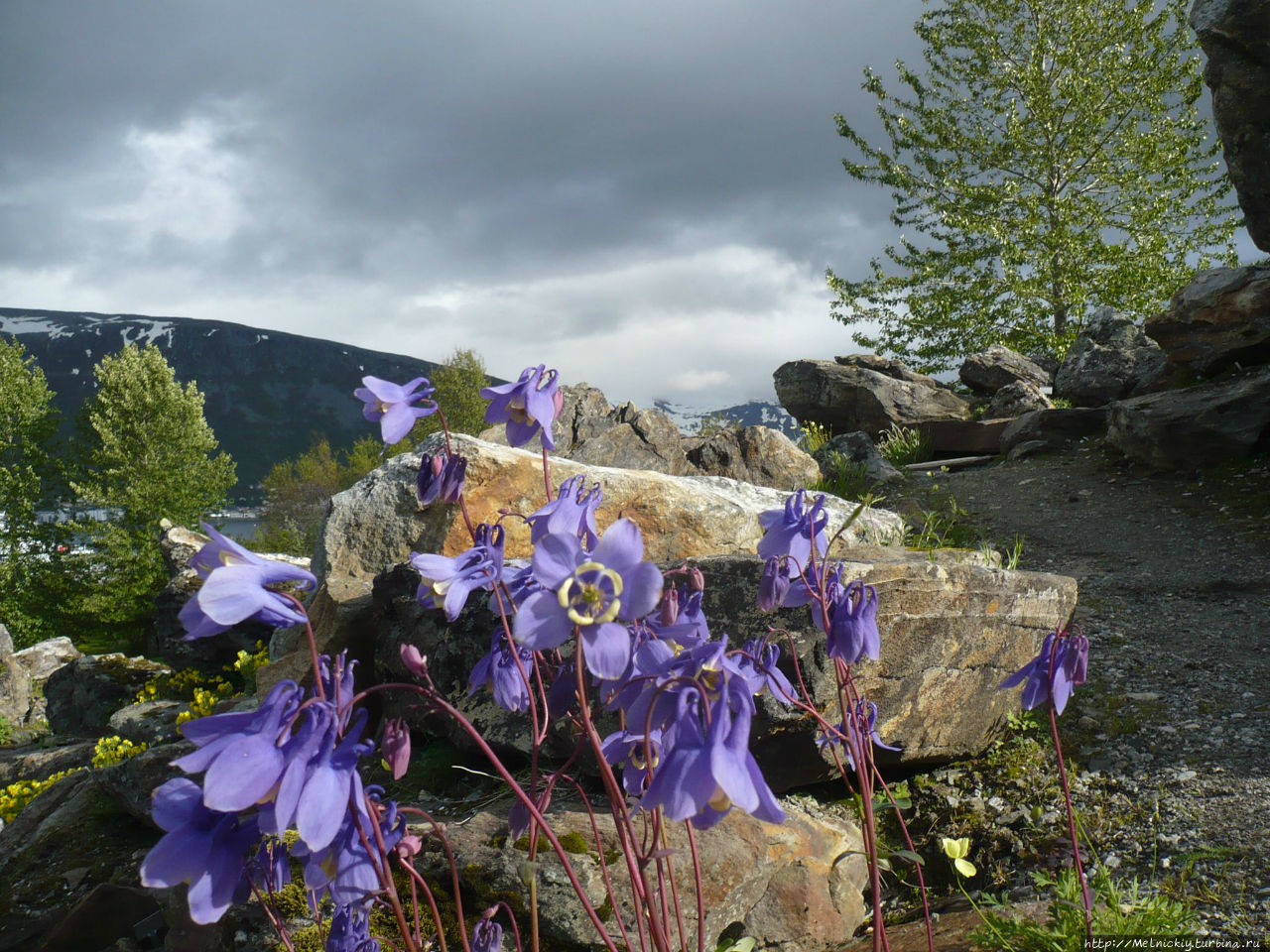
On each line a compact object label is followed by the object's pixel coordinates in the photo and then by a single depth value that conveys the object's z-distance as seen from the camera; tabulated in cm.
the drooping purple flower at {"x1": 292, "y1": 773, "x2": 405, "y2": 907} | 140
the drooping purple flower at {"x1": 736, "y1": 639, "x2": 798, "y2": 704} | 152
